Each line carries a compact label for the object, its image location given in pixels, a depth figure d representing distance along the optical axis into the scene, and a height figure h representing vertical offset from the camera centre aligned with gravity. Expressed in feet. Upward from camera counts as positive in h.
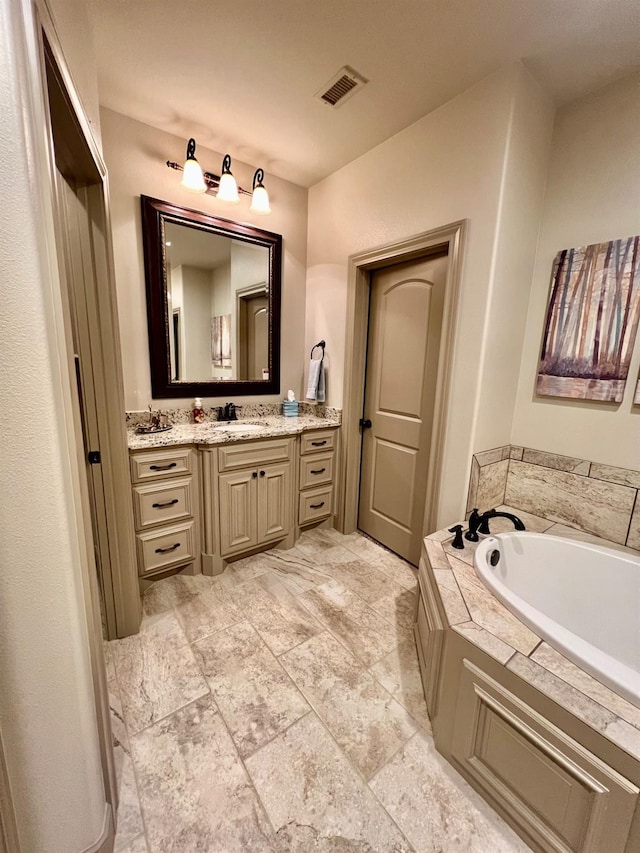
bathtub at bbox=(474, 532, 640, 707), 4.82 -3.21
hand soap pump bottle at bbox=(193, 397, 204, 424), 7.82 -1.14
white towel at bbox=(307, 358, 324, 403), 8.77 -0.45
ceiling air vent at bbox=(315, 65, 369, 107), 5.36 +4.47
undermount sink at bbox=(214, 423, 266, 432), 7.52 -1.49
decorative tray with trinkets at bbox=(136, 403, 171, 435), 6.86 -1.40
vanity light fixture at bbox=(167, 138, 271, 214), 6.55 +3.58
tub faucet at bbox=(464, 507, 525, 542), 5.57 -2.48
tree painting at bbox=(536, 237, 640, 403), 5.36 +0.85
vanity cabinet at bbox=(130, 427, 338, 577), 6.31 -2.80
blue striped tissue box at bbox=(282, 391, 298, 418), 9.11 -1.14
